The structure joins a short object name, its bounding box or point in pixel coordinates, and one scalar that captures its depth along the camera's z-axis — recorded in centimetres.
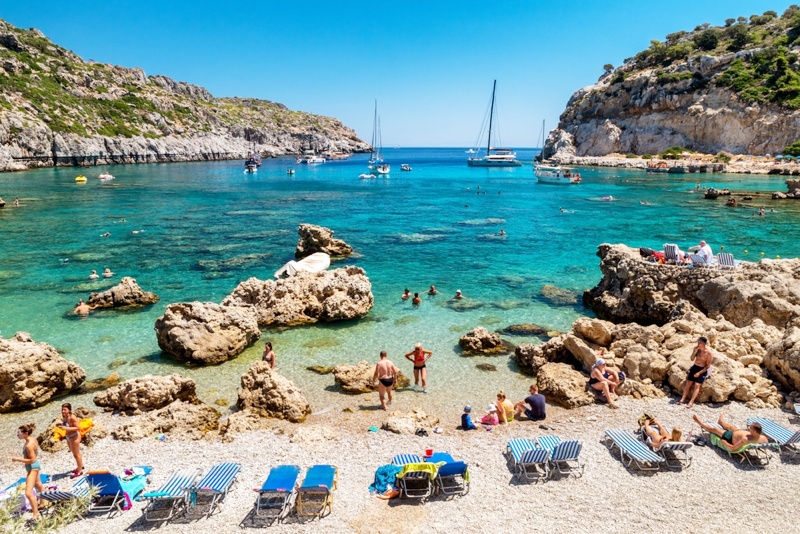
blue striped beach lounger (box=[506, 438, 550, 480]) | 913
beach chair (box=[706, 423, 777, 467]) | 932
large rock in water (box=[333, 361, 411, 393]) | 1352
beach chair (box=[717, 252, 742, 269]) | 1794
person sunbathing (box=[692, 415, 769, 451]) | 927
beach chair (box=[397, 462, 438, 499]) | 871
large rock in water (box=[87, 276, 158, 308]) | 2002
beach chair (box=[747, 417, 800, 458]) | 949
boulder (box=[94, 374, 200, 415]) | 1228
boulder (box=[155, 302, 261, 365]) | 1525
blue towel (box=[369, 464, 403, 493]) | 884
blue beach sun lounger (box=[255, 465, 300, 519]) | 830
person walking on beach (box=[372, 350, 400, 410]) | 1256
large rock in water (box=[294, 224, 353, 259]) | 2881
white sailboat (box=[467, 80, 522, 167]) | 12838
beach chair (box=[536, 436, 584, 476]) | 927
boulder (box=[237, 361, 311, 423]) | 1207
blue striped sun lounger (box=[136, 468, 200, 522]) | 827
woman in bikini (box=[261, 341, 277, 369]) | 1405
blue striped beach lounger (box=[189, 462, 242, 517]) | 846
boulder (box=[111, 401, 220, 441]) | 1098
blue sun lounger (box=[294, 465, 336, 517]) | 829
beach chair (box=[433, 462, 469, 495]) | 875
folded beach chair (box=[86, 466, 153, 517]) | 836
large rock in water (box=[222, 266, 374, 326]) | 1861
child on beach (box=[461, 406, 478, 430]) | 1120
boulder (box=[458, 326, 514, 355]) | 1608
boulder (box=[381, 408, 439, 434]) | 1108
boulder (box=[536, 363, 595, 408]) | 1234
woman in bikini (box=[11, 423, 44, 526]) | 830
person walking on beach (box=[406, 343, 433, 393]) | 1346
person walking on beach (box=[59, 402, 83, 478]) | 949
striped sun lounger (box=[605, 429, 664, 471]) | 923
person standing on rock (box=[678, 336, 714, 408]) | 1157
